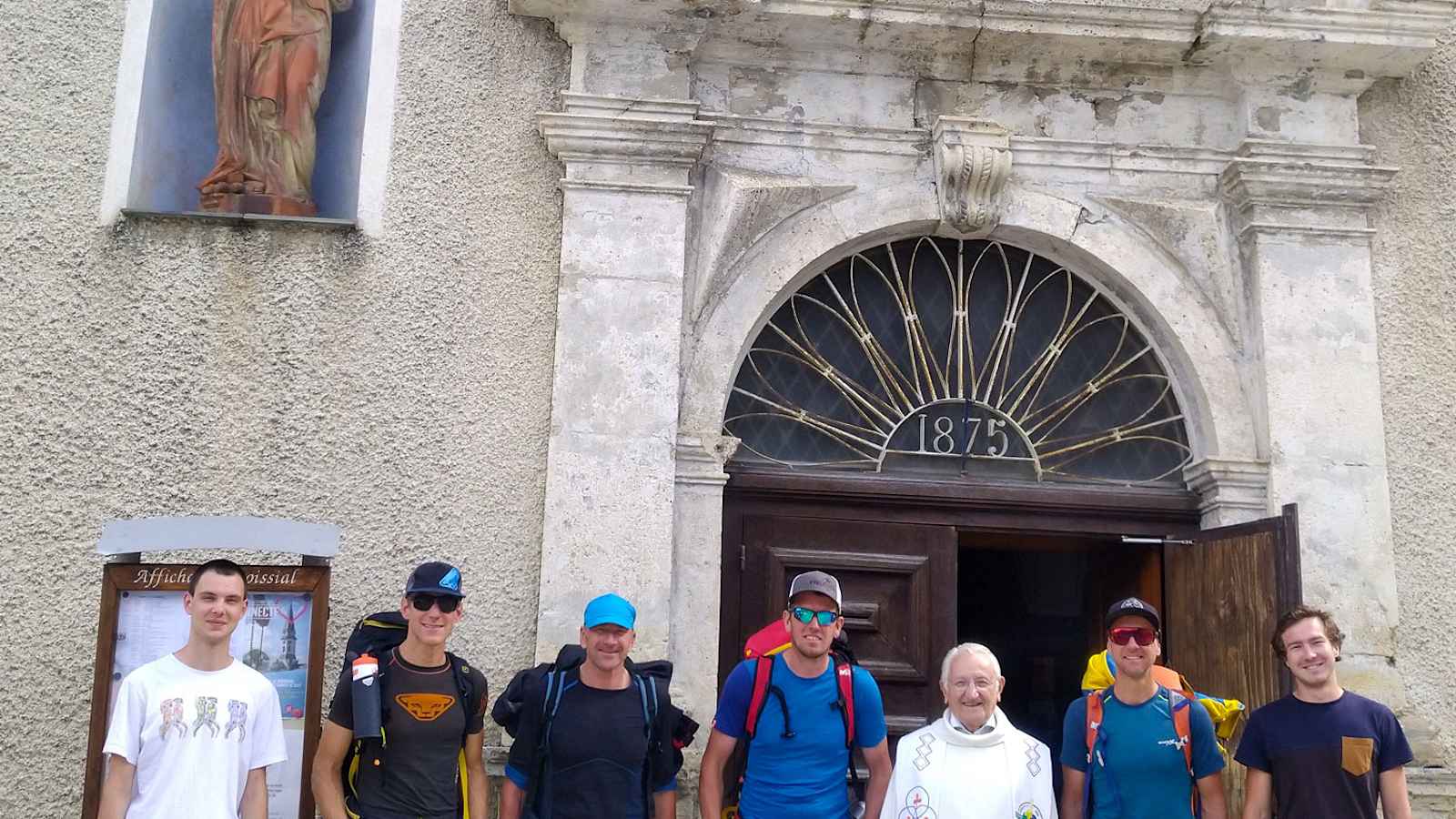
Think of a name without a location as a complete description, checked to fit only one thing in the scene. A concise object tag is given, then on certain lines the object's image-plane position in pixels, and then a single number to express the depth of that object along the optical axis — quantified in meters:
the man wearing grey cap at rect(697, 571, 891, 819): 4.03
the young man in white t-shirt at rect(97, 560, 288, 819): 3.65
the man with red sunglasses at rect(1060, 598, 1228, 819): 3.93
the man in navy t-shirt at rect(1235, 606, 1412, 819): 3.79
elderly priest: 3.73
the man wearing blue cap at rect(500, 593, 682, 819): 3.97
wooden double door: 5.32
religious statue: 5.30
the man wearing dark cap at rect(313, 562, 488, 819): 3.88
